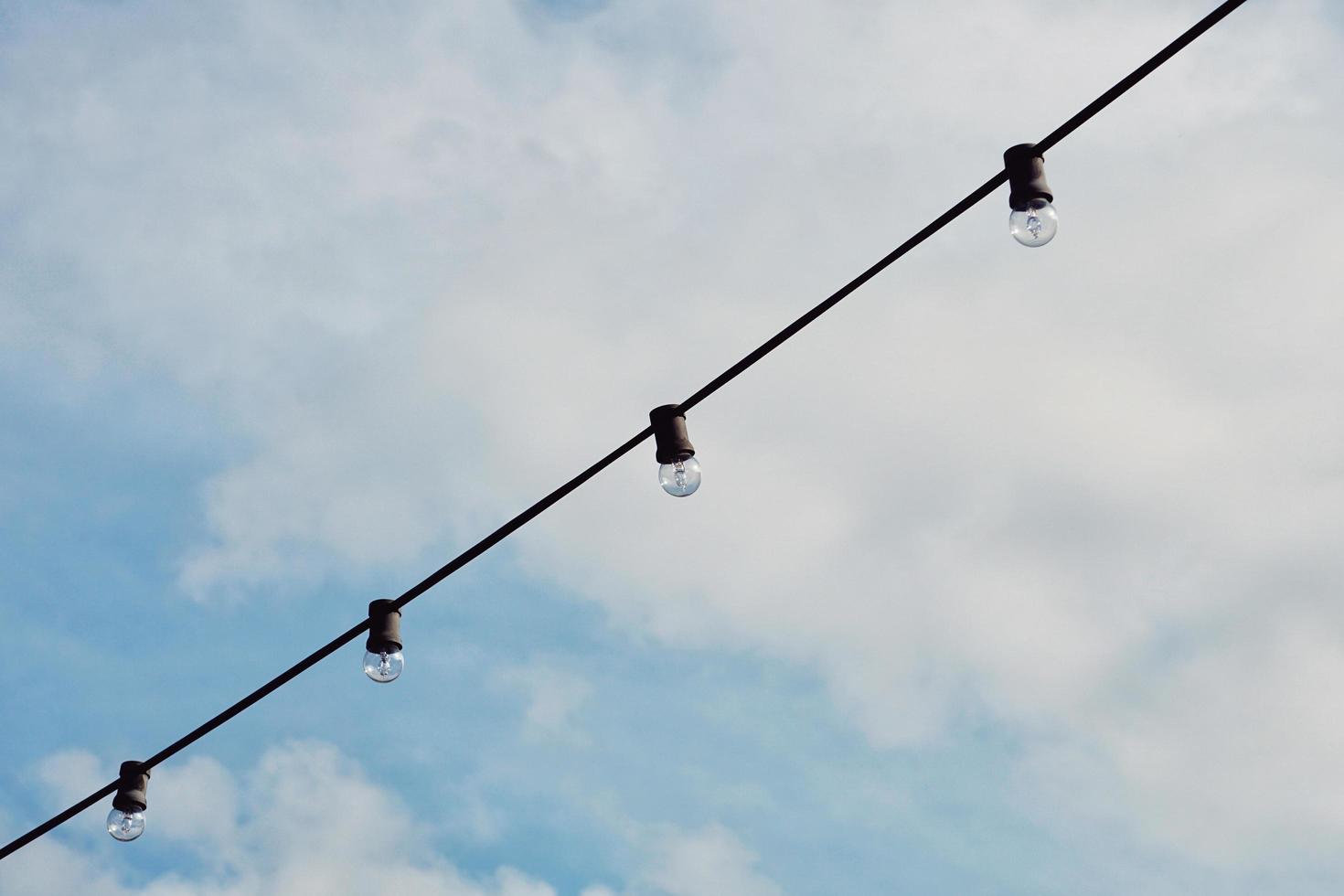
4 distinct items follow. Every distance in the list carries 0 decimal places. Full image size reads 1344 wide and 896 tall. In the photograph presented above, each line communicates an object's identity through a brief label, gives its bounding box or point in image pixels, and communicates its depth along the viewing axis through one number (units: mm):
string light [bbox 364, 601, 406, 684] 7230
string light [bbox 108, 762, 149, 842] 7988
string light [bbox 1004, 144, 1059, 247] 5695
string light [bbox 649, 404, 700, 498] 6477
